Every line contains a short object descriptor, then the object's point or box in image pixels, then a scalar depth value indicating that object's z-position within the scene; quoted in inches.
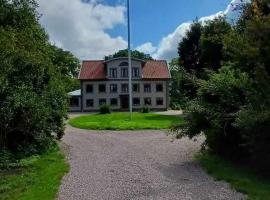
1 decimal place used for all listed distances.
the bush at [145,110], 1034.2
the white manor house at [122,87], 1265.1
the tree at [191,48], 895.0
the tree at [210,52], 743.3
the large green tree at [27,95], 296.3
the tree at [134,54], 1749.2
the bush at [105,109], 1013.9
